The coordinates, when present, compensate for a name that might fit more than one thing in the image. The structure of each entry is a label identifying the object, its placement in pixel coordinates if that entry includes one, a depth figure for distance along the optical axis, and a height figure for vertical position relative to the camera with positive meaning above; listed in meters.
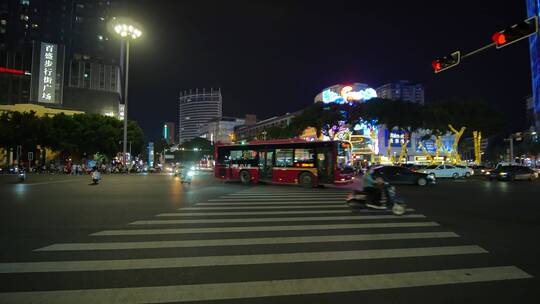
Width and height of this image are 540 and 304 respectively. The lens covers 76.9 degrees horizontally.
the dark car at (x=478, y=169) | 39.09 -0.72
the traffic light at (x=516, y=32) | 9.48 +3.75
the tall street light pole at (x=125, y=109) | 34.54 +5.60
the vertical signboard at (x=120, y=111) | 102.44 +15.31
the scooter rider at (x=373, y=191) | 10.58 -0.89
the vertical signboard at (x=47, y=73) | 77.00 +20.46
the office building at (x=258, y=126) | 114.57 +14.63
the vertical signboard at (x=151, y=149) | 98.00 +3.55
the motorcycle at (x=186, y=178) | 21.44 -1.02
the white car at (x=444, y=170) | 31.25 -0.68
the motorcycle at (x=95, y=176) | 21.64 -0.92
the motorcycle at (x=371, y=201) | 10.53 -1.18
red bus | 19.61 +0.01
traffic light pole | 10.83 +3.72
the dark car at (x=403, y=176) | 22.27 -0.89
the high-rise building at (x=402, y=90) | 174.75 +37.96
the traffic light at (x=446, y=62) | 12.21 +3.71
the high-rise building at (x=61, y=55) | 83.38 +30.87
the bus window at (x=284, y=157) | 20.70 +0.32
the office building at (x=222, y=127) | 171.88 +18.15
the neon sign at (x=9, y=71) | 87.12 +23.29
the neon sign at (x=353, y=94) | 71.88 +14.76
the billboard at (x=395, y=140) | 80.53 +5.44
